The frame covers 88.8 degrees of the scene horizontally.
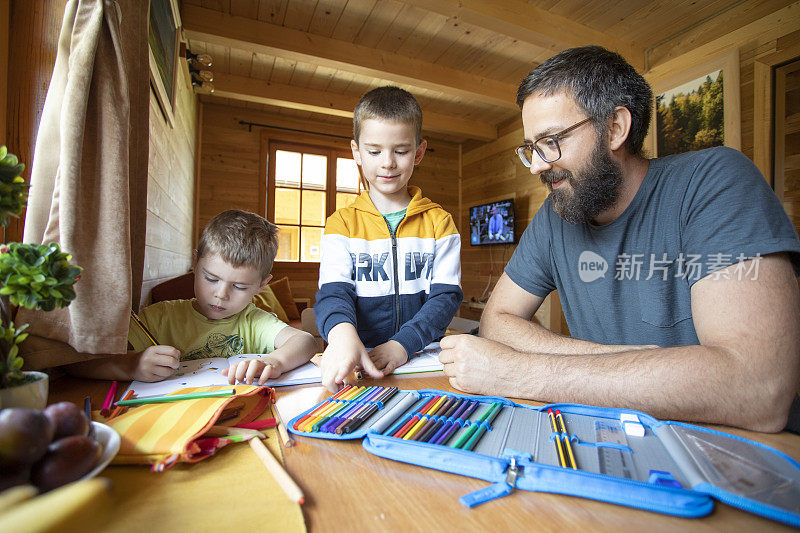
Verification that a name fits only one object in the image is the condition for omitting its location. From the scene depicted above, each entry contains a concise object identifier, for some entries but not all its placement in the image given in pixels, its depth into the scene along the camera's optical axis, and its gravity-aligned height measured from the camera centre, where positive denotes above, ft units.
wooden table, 1.17 -0.71
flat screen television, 16.70 +2.27
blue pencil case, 1.26 -0.65
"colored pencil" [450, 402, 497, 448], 1.56 -0.63
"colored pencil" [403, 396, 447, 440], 1.63 -0.62
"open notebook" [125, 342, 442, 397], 2.43 -0.69
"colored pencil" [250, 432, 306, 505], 1.25 -0.68
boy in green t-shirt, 3.73 -0.34
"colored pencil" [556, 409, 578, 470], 1.41 -0.63
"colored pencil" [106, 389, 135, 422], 1.90 -0.67
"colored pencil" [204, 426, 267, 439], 1.67 -0.67
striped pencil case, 1.43 -0.62
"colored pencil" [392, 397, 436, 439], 1.64 -0.63
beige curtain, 2.18 +0.51
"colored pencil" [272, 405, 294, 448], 1.65 -0.69
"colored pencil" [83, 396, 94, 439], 1.89 -0.65
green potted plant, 1.27 -0.04
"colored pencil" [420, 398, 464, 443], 1.60 -0.63
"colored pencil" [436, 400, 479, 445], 1.59 -0.63
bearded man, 2.19 +0.03
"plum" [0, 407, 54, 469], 1.00 -0.43
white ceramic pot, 1.32 -0.43
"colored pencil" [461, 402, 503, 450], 1.55 -0.64
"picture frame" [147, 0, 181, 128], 5.42 +3.39
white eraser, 1.71 -0.63
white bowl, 1.18 -0.56
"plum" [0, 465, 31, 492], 1.00 -0.52
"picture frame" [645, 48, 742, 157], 9.53 +4.22
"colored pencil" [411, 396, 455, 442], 1.60 -0.63
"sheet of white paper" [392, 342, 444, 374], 2.96 -0.68
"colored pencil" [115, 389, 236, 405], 1.97 -0.62
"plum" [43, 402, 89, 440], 1.16 -0.44
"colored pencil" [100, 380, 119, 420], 1.92 -0.68
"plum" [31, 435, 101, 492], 1.05 -0.51
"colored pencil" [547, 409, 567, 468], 1.42 -0.64
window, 16.98 +3.46
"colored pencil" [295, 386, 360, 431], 1.77 -0.65
